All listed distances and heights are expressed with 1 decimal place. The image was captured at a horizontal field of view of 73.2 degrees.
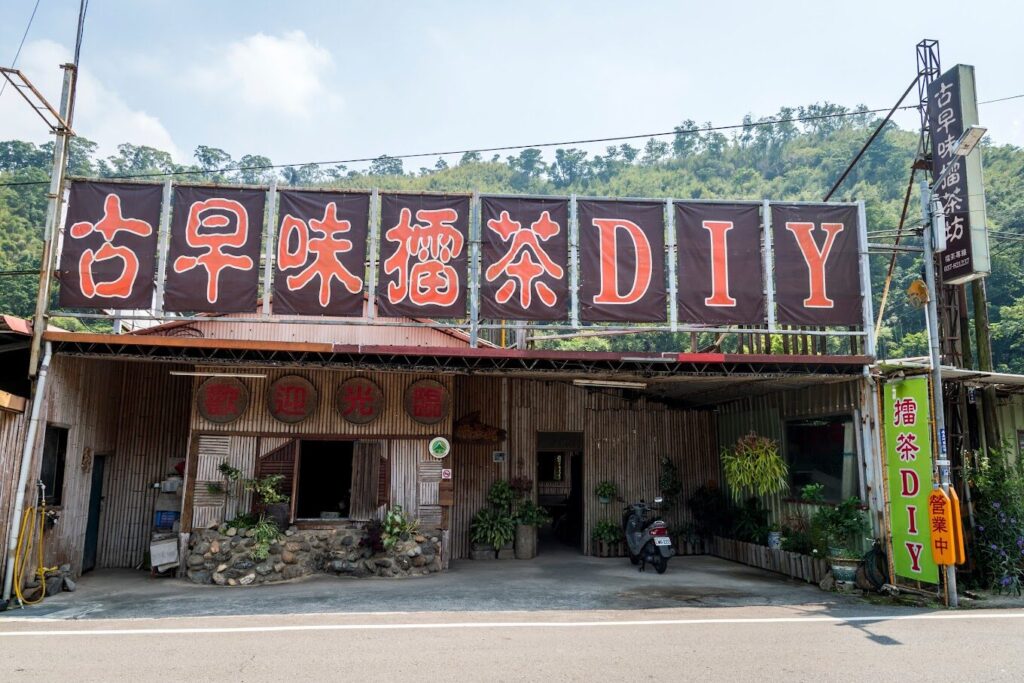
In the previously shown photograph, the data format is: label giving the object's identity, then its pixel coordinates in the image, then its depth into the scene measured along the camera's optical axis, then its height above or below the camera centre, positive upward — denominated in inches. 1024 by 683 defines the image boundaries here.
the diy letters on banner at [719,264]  485.7 +128.1
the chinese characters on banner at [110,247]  449.1 +123.7
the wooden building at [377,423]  453.1 +14.4
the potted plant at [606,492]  600.9 -41.7
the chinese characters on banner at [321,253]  463.8 +125.5
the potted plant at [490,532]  568.1 -73.8
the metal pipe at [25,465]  388.2 -17.7
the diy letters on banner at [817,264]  486.6 +129.0
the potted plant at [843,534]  434.3 -56.2
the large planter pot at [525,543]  575.8 -83.5
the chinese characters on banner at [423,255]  470.3 +126.6
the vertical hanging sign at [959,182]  453.7 +181.5
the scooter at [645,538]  504.7 -70.4
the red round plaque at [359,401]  517.0 +29.2
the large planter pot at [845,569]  432.5 -75.7
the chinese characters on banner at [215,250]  457.7 +124.5
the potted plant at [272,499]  489.1 -42.7
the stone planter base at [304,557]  461.4 -81.0
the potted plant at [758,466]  517.3 -15.3
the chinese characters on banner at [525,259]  474.9 +126.7
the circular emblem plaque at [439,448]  524.1 -5.2
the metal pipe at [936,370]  387.9 +45.8
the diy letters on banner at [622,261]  479.5 +127.6
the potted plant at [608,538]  593.9 -80.7
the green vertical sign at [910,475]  406.9 -16.1
